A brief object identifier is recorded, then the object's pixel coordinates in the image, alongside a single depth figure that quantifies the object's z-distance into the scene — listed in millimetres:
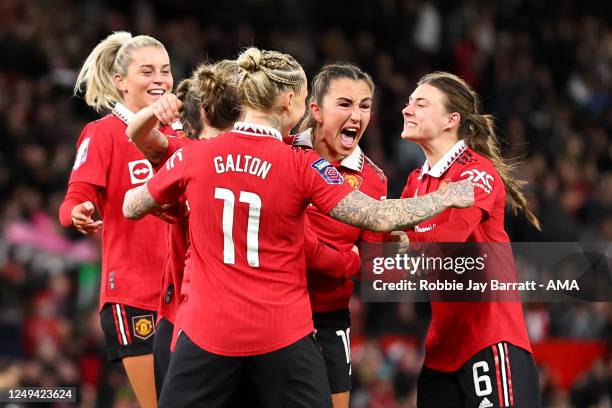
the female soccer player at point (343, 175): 11281
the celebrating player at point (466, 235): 11102
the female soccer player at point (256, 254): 9375
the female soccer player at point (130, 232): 12117
